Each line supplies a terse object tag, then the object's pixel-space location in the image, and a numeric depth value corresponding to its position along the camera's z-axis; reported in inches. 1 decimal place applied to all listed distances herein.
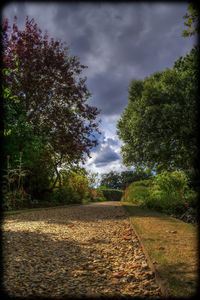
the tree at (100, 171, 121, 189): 1684.7
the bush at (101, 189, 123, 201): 1002.3
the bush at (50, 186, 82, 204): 418.9
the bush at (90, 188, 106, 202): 664.6
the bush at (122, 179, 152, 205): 403.7
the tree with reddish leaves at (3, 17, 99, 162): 389.7
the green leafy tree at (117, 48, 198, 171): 505.3
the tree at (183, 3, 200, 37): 124.3
